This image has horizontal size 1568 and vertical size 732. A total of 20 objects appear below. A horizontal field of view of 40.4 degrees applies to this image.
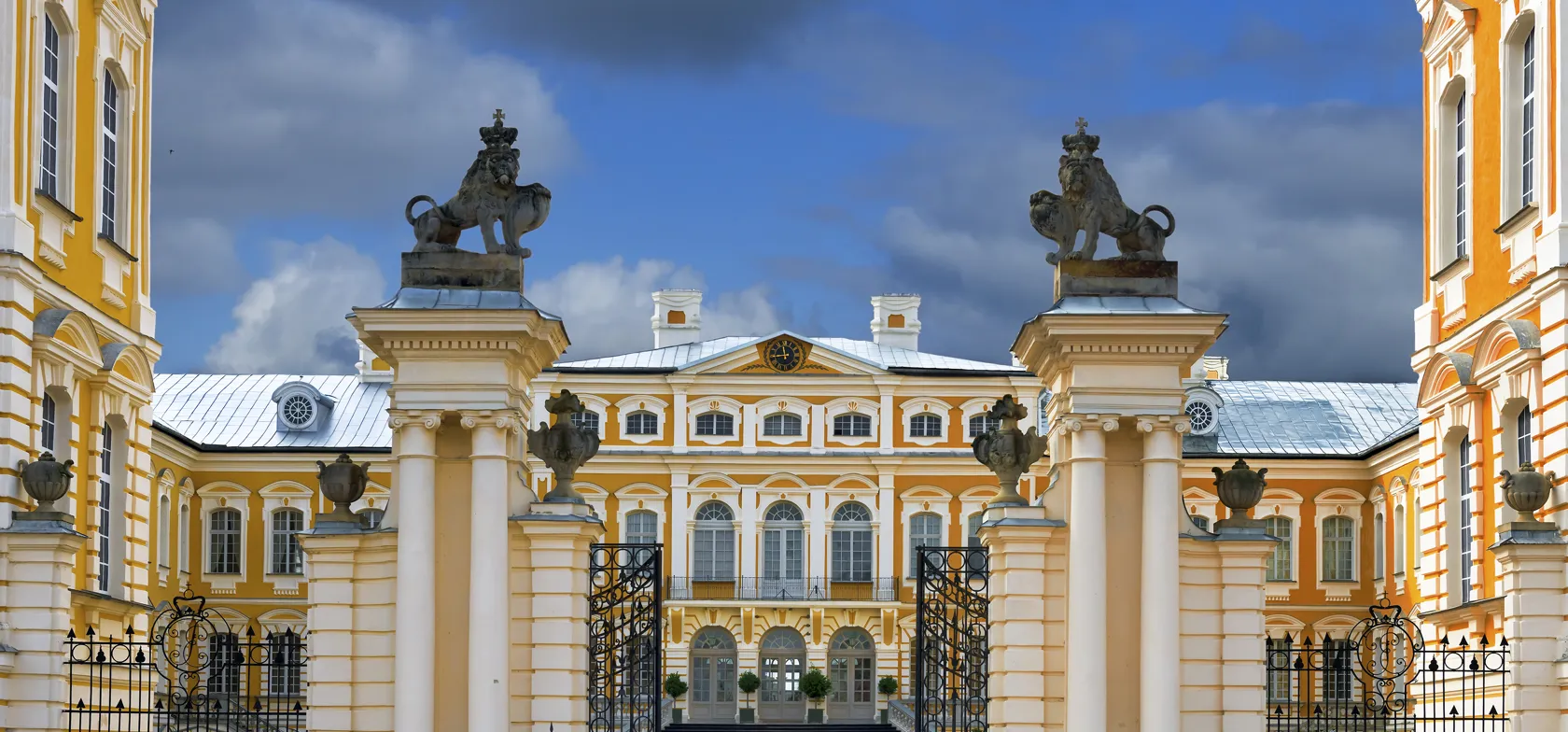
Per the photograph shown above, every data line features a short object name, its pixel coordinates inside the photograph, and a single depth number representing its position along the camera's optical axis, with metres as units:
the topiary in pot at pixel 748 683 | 55.53
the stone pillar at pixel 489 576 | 18.36
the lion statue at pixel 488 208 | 18.64
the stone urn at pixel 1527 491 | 22.05
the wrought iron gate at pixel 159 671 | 19.03
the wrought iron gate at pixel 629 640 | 19.31
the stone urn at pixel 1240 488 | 18.81
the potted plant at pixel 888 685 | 55.56
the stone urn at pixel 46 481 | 21.81
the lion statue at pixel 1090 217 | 18.61
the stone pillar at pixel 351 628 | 18.58
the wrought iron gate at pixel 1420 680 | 19.09
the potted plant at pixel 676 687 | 54.28
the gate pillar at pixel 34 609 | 21.61
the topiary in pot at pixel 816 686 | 55.16
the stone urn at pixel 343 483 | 18.70
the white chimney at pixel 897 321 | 61.28
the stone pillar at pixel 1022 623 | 18.56
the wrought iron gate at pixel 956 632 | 19.41
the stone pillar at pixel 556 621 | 18.66
